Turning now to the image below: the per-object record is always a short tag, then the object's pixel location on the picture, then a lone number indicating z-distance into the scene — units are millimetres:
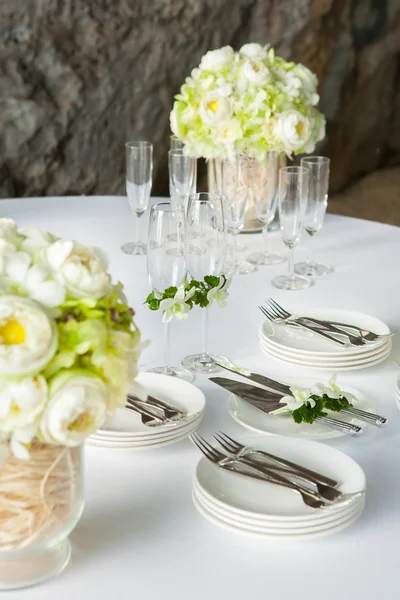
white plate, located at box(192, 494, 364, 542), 1531
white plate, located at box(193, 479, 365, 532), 1529
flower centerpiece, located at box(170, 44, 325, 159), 2456
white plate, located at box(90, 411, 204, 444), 1682
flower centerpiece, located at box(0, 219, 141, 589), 1384
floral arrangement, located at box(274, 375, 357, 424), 1741
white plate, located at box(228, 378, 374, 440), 1736
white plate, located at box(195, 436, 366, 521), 1565
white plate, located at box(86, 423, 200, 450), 1683
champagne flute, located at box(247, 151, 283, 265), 2348
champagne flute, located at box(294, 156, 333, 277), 2314
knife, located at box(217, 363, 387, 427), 1743
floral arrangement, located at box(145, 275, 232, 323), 1827
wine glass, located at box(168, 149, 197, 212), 2462
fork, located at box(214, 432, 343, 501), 1567
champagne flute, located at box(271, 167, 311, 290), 2226
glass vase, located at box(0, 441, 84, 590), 1442
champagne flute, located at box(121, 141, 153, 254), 2473
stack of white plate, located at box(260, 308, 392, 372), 1924
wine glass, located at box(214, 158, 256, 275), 2279
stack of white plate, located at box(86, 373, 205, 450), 1685
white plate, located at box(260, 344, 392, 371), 1921
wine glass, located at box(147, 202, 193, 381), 1837
